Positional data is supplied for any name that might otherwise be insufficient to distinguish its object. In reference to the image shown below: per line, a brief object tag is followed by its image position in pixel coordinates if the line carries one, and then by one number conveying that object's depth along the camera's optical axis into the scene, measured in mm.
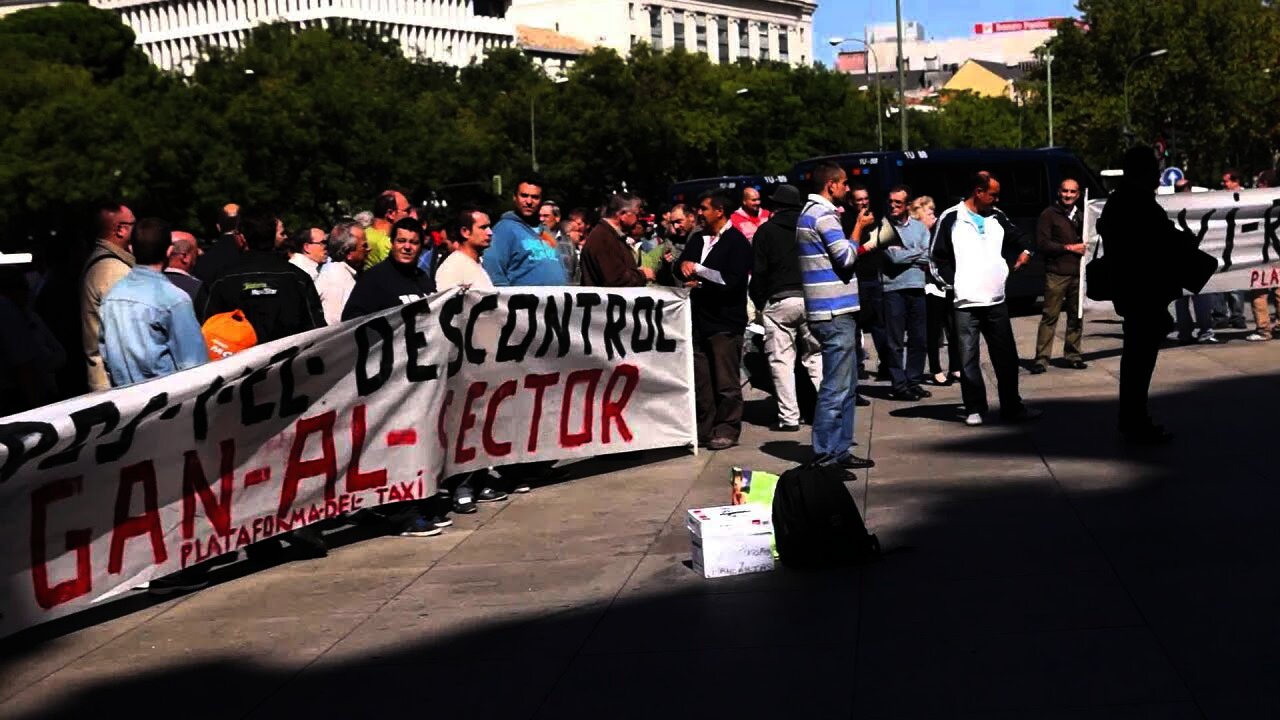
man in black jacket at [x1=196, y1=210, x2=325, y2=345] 10172
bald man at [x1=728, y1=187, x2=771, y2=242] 15741
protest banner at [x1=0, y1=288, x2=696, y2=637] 8258
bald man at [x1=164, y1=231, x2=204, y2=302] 11609
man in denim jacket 9180
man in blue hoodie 12391
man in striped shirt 11352
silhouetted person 11945
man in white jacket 13539
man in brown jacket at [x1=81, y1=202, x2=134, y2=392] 10398
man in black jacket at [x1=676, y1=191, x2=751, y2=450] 13516
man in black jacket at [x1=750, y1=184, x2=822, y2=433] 13000
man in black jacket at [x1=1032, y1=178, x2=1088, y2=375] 17625
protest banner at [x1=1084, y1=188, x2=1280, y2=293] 18891
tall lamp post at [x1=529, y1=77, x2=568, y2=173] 78562
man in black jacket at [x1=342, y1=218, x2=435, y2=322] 10961
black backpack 8727
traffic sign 26245
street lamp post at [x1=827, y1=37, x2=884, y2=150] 72138
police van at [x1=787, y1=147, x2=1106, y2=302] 27938
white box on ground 8758
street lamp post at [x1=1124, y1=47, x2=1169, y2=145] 67950
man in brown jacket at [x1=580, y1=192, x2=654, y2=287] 13422
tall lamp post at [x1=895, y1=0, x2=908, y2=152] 53544
